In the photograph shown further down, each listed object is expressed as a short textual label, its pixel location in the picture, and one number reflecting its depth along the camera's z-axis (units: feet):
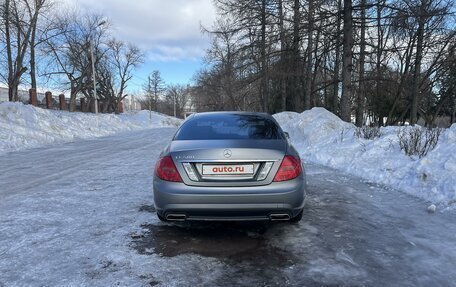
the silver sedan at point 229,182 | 13.58
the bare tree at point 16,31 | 96.58
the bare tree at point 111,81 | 187.52
